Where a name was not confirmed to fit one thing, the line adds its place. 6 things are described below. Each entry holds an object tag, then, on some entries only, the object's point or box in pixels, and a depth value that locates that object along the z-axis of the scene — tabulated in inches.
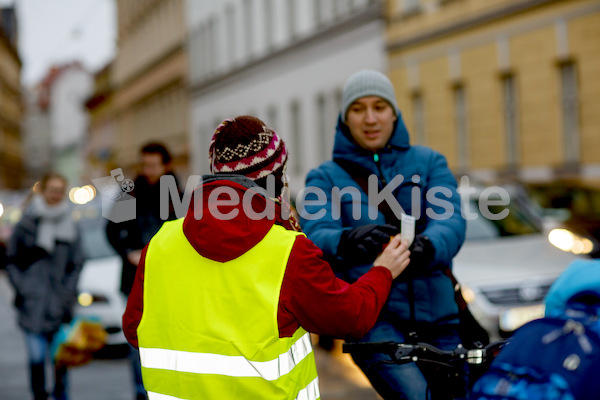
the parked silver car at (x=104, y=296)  411.2
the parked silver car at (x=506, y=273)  312.8
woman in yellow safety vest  111.0
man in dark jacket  266.8
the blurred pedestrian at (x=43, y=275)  278.1
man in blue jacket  143.9
